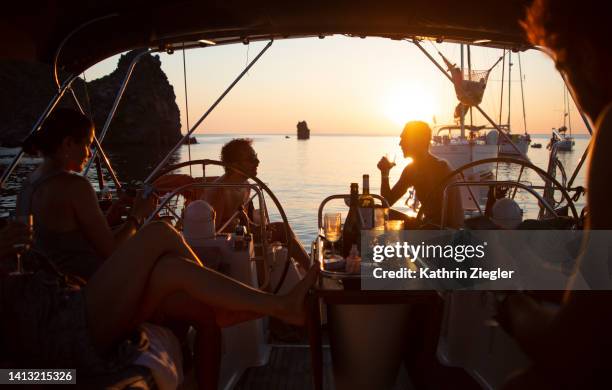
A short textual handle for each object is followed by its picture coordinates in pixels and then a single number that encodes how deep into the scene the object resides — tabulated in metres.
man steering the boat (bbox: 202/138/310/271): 3.26
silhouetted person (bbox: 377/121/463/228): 3.53
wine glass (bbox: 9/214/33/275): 1.49
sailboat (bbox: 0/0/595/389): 2.11
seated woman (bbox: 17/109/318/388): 1.88
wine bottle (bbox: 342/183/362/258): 2.15
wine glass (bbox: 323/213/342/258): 2.20
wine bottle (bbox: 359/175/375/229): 2.17
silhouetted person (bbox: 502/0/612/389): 0.82
